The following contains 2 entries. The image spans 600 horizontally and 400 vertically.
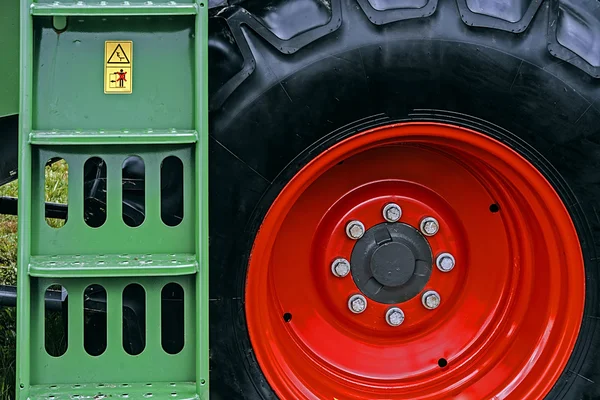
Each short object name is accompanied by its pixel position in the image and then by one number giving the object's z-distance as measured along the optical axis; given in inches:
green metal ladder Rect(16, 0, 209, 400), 140.8
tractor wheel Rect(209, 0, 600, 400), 146.6
